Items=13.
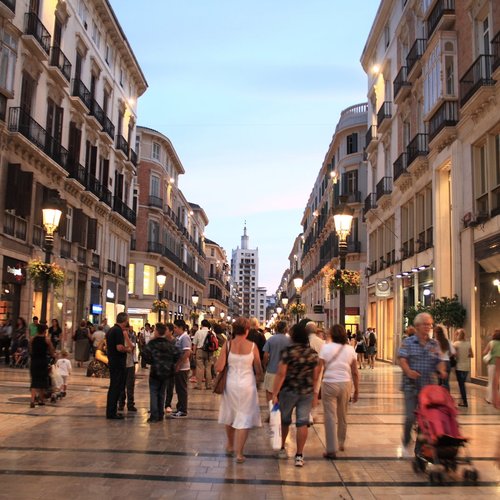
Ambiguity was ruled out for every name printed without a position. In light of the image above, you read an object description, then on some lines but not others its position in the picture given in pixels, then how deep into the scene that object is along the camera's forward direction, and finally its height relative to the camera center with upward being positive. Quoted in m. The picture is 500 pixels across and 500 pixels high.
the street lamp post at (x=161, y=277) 27.12 +2.13
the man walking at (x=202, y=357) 15.73 -0.80
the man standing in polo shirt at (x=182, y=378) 11.09 -0.94
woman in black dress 11.59 -0.69
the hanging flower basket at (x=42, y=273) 17.68 +1.49
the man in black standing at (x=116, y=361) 10.67 -0.63
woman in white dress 7.52 -0.75
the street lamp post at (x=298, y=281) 29.54 +2.26
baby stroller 6.42 -1.06
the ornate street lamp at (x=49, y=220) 15.35 +2.55
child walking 13.02 -0.94
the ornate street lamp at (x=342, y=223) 14.07 +2.46
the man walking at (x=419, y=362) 7.31 -0.37
